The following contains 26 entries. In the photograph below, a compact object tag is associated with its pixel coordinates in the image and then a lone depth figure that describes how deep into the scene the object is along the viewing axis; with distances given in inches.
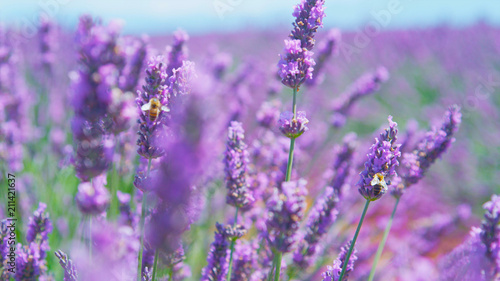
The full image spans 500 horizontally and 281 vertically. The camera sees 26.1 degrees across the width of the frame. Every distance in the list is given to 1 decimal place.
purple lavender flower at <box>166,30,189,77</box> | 22.6
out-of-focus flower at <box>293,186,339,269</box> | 23.3
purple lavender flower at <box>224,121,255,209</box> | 22.6
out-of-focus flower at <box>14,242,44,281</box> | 21.8
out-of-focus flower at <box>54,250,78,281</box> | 21.0
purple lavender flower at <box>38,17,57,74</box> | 32.5
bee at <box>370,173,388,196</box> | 21.0
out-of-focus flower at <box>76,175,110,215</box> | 20.1
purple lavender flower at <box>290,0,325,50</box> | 22.0
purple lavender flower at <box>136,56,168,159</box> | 21.1
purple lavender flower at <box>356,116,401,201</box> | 21.0
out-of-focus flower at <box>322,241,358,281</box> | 21.6
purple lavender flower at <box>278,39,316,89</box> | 21.9
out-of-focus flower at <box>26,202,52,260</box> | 22.2
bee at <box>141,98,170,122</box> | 20.9
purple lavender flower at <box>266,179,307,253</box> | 20.6
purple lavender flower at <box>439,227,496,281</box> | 21.3
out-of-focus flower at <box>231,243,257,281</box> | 23.2
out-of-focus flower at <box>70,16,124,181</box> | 19.6
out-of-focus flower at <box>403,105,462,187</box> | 22.9
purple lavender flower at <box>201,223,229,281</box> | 22.6
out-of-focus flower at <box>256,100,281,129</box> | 28.1
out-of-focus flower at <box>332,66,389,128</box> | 30.3
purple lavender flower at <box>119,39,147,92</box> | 24.7
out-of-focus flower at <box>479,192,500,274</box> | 21.4
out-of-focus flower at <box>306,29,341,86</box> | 26.6
